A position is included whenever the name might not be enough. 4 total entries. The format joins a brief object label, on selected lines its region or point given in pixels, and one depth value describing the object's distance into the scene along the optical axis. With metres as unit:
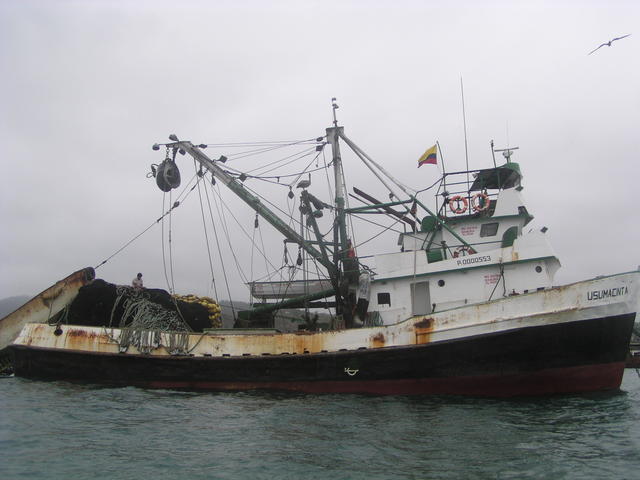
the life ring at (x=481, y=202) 13.62
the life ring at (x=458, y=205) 13.73
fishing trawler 10.78
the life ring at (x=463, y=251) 13.28
